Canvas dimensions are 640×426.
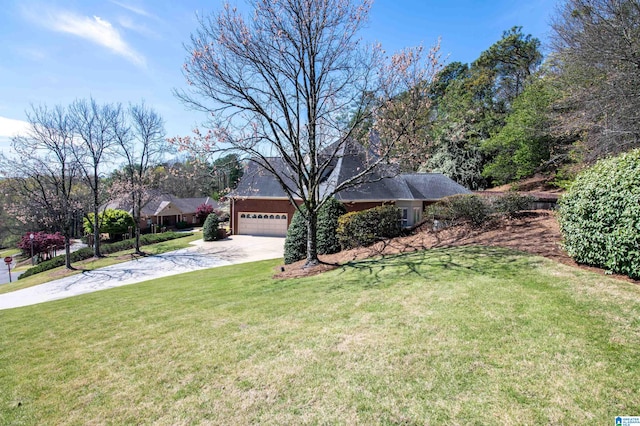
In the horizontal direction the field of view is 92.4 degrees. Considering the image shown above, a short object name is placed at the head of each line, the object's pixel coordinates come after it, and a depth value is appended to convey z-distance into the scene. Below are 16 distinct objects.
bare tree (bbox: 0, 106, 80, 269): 17.80
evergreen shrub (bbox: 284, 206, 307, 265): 12.46
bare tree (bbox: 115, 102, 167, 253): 22.03
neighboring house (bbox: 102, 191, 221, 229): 36.91
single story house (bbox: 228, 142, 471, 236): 18.33
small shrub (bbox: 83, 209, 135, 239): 29.25
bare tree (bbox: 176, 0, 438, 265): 8.97
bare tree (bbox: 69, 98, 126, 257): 20.17
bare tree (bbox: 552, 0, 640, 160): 10.32
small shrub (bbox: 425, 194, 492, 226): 11.45
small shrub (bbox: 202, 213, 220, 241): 23.75
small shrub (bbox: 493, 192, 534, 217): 11.43
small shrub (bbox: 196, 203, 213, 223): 40.66
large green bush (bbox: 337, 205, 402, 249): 11.92
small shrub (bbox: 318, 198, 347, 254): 12.20
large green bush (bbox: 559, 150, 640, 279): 5.29
